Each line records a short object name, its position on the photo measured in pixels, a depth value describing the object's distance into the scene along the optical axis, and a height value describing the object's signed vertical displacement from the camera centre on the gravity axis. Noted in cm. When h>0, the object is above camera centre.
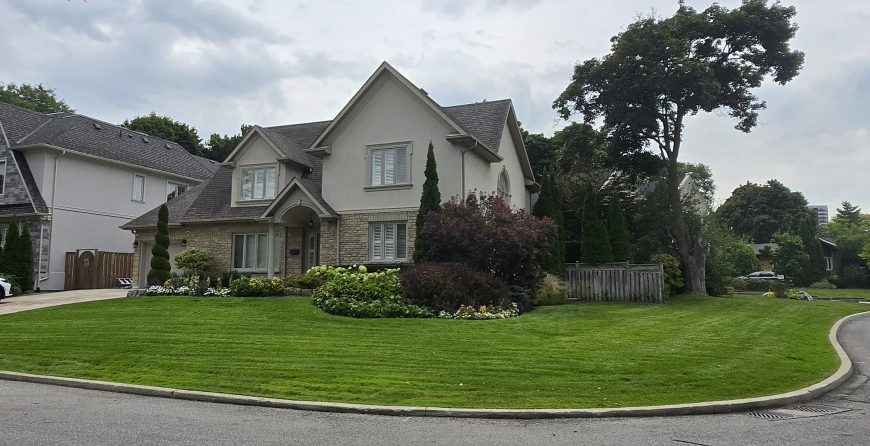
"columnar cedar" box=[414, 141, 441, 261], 2009 +236
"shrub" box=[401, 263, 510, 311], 1661 -58
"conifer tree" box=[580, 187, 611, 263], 2314 +98
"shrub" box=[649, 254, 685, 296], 2403 -4
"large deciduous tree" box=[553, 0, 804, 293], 2605 +871
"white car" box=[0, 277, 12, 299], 2317 -92
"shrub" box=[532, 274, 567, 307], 1992 -85
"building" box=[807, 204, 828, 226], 14905 +1424
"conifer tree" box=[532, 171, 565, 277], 2273 +236
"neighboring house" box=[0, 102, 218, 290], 2941 +440
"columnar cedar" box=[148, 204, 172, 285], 2297 +44
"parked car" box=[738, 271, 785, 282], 5702 -66
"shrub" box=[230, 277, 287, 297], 2075 -73
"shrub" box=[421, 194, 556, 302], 1862 +86
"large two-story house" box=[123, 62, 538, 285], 2259 +335
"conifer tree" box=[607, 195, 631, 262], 2434 +140
